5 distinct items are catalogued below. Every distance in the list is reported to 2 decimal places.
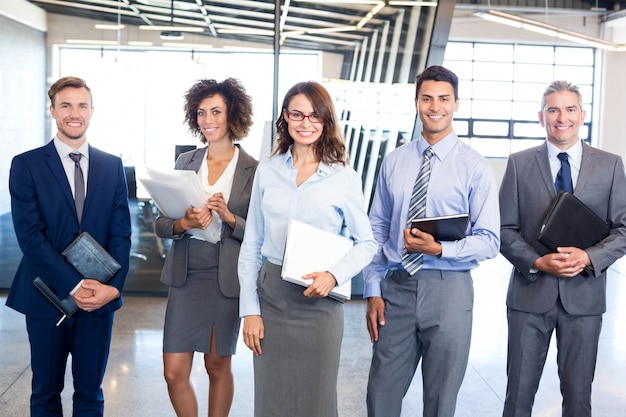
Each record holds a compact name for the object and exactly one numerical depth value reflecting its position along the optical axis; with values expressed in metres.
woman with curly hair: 3.43
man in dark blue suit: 3.18
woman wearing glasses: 2.70
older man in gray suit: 3.19
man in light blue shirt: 2.89
